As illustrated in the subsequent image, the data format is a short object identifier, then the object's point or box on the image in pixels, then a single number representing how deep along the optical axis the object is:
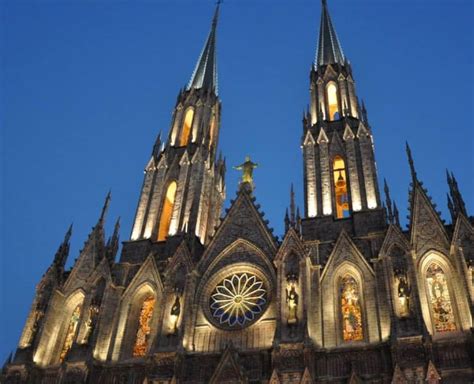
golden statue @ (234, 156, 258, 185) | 36.86
